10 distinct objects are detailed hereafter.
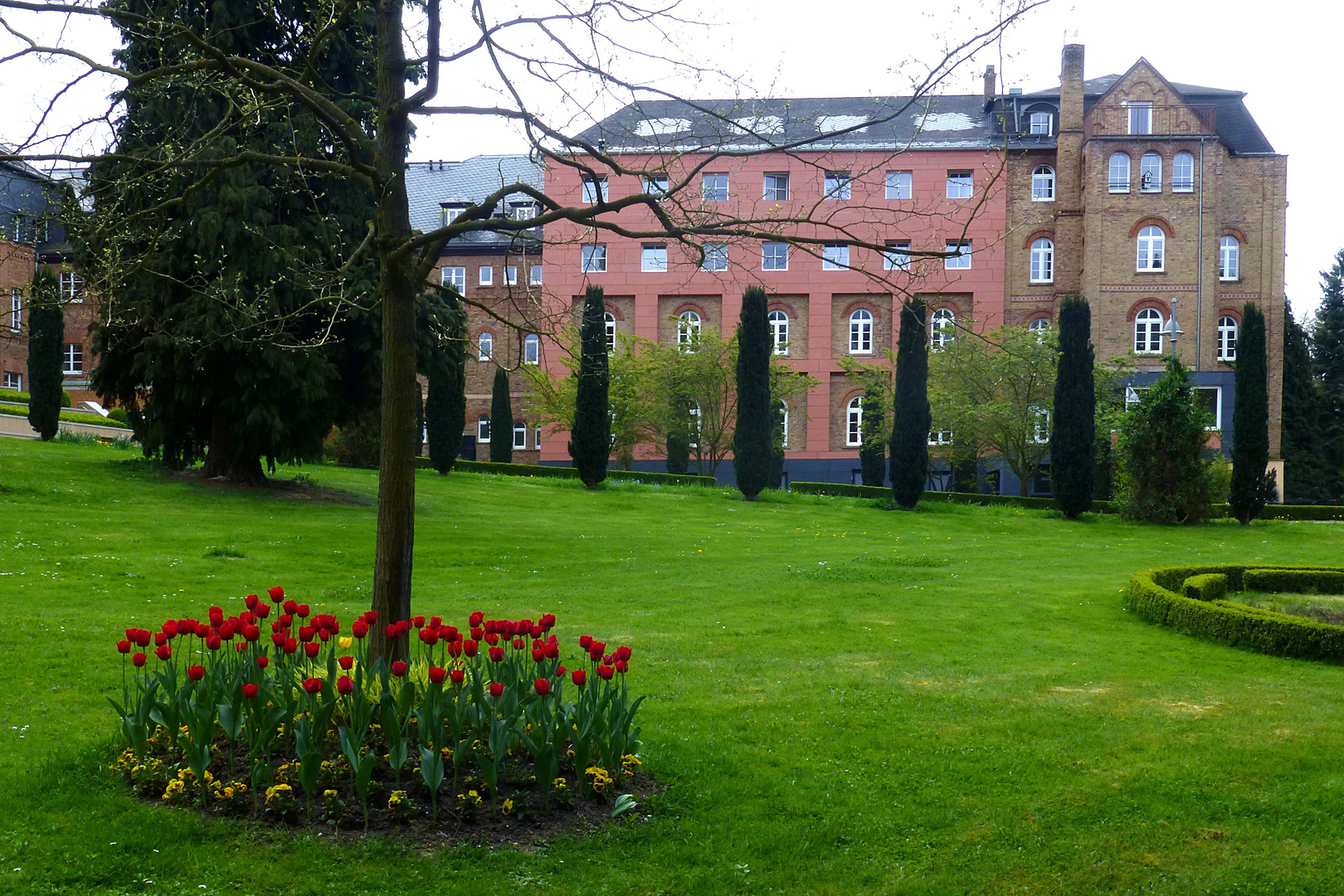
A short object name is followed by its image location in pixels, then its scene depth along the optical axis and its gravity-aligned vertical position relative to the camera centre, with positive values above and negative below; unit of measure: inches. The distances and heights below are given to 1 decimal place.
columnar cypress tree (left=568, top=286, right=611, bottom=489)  1185.4 +10.7
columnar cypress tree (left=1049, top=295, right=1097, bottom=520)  1107.3 +30.2
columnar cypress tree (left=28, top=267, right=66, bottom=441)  1127.0 +67.4
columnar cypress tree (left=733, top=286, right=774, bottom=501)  1198.3 +71.4
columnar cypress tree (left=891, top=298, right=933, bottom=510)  1163.3 +22.2
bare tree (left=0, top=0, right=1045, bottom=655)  230.8 +64.5
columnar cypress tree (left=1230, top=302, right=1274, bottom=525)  1100.5 +24.9
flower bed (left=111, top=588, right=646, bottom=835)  195.0 -57.0
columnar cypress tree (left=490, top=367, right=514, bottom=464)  1649.9 +19.4
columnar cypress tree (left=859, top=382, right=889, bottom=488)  1624.0 -6.0
